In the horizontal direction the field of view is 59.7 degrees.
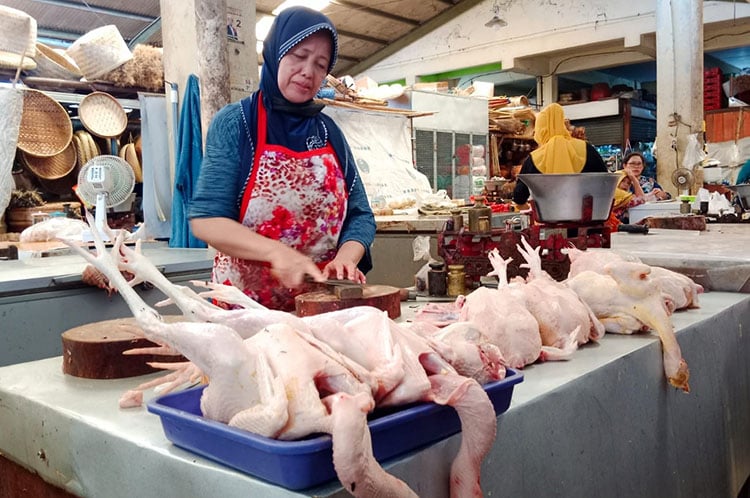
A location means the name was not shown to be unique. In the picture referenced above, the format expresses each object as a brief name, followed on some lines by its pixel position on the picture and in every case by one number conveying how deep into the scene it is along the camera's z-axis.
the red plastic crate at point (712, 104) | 14.11
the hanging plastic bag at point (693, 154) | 10.10
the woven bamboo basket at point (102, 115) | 7.64
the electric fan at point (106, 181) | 4.60
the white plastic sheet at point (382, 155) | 9.02
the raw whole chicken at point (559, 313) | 1.79
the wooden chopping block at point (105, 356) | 1.63
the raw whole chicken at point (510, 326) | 1.64
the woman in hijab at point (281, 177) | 2.30
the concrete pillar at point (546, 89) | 15.46
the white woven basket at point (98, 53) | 7.40
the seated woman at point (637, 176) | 8.45
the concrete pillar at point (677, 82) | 10.48
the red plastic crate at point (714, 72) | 13.91
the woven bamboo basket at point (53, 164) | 7.64
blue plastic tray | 0.94
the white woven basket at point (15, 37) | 6.73
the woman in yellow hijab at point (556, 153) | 5.57
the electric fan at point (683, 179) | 9.55
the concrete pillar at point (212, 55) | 4.78
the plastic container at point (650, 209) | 7.63
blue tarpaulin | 4.98
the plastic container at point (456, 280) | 2.84
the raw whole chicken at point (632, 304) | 1.92
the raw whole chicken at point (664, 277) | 2.24
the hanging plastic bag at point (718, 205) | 6.47
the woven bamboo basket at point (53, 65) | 7.50
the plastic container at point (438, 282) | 2.86
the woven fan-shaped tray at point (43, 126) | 7.25
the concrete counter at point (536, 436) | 1.17
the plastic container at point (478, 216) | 2.87
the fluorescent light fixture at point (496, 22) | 13.48
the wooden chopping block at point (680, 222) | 4.98
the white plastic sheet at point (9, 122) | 5.16
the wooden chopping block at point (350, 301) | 1.86
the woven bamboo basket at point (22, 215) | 7.02
